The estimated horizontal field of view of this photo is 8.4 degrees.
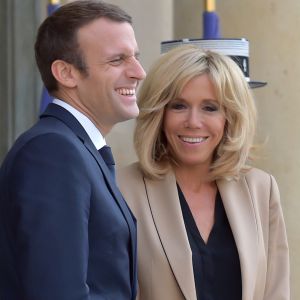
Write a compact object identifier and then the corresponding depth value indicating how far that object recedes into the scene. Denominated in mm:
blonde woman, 4230
